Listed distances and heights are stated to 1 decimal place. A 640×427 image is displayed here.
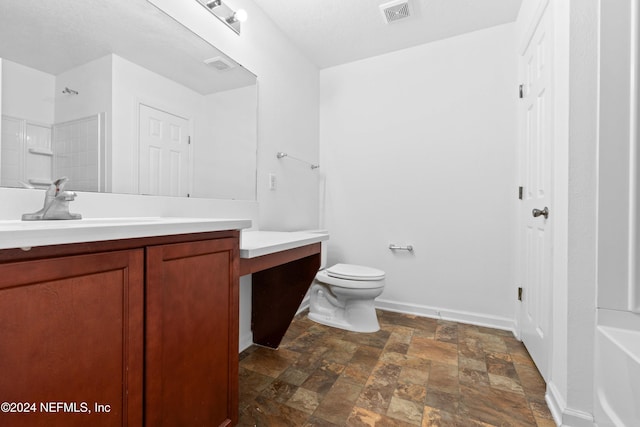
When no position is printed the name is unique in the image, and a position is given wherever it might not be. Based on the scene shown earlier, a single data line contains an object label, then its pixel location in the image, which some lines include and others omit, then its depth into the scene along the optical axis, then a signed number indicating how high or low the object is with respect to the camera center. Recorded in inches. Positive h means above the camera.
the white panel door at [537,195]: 57.5 +4.0
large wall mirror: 38.5 +17.7
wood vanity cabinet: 22.5 -11.8
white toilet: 81.8 -25.7
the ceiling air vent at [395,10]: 77.7 +54.9
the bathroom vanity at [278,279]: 52.9 -16.5
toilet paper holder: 98.6 -12.1
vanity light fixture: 63.6 +44.2
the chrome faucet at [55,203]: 35.0 +0.7
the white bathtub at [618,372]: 26.3 -15.6
